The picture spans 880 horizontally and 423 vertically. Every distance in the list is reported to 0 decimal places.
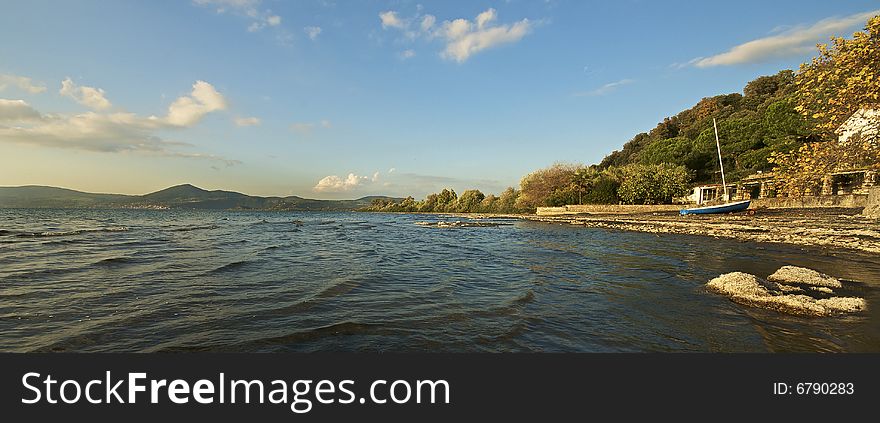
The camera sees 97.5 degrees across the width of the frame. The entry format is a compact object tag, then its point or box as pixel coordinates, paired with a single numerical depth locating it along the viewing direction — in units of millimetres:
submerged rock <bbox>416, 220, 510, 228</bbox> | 49106
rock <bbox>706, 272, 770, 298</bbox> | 8203
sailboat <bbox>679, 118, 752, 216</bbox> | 42684
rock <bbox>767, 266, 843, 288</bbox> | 9039
